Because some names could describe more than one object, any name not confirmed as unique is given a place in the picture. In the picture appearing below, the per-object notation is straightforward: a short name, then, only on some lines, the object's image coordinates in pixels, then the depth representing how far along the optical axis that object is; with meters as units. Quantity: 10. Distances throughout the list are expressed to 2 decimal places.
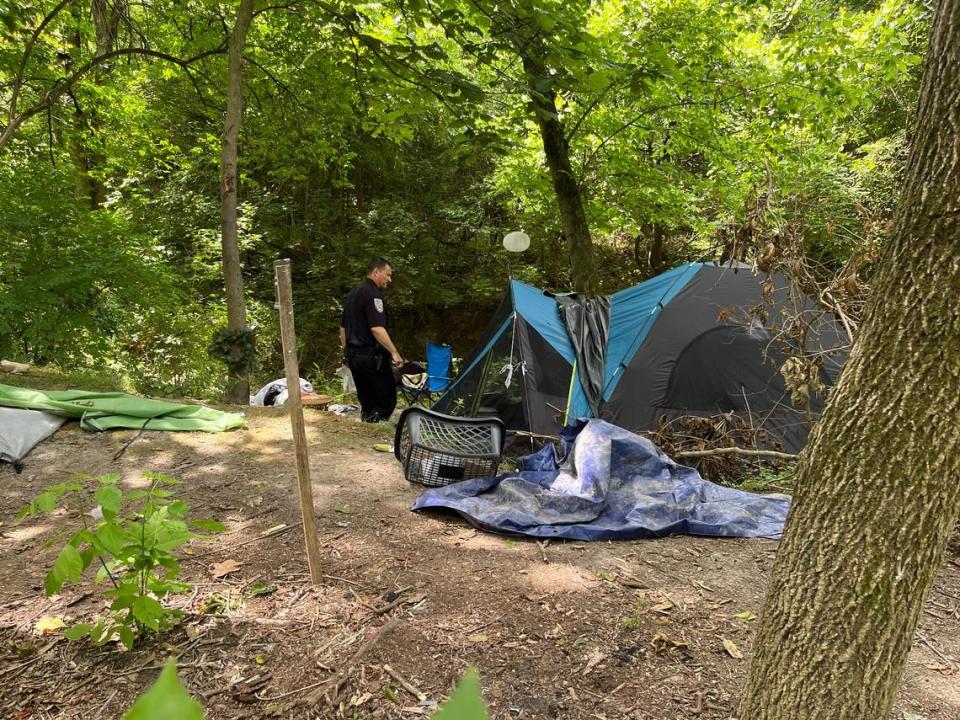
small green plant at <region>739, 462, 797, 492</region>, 4.29
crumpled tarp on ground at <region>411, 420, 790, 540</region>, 3.31
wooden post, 2.21
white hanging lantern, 9.69
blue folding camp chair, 8.39
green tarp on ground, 4.45
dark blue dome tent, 5.07
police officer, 5.45
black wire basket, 3.79
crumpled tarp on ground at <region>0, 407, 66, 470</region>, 3.87
